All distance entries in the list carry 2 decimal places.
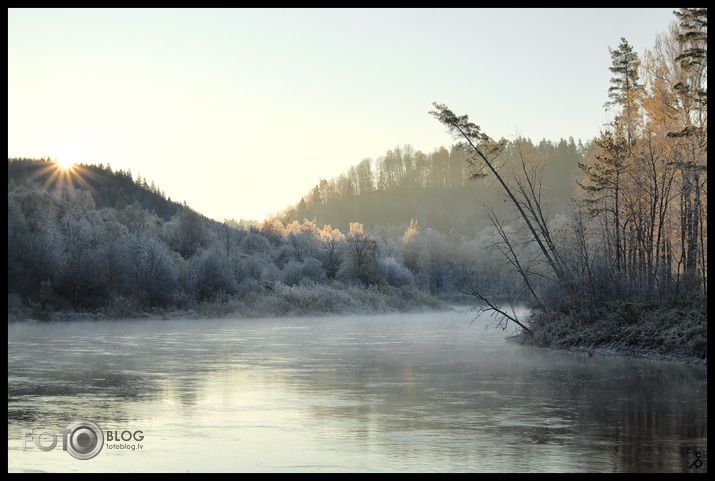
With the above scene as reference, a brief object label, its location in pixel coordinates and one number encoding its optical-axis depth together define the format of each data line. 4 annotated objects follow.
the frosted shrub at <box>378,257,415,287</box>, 83.71
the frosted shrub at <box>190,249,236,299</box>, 64.19
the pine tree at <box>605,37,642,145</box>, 35.97
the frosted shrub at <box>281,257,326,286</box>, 77.86
